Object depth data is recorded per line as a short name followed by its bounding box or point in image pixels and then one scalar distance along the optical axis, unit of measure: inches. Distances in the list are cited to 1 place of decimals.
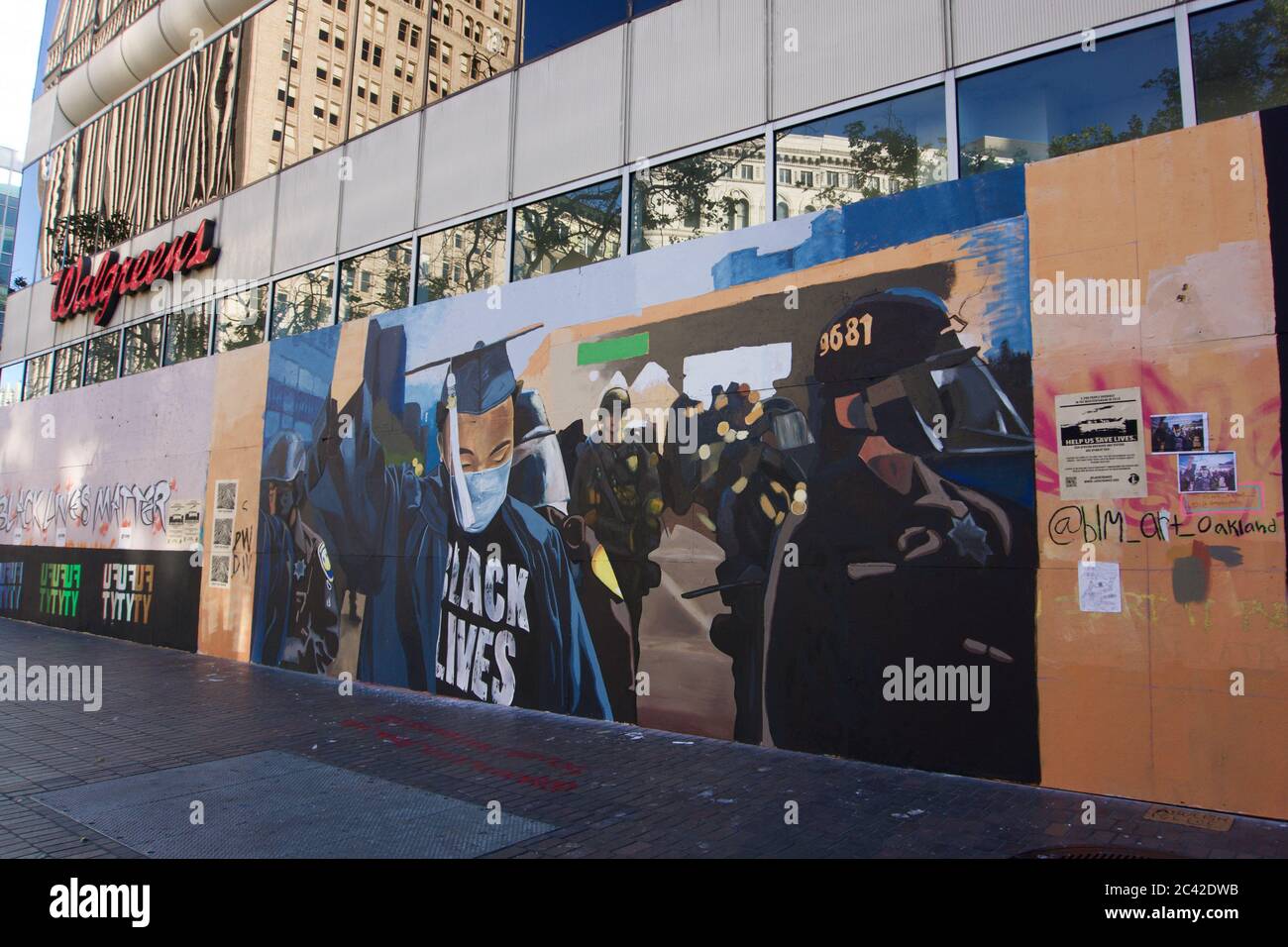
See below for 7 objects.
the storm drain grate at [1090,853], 188.4
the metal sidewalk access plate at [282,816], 192.2
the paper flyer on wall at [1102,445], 238.2
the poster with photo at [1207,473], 225.6
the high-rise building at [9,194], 2662.4
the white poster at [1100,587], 237.9
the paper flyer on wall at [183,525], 565.9
